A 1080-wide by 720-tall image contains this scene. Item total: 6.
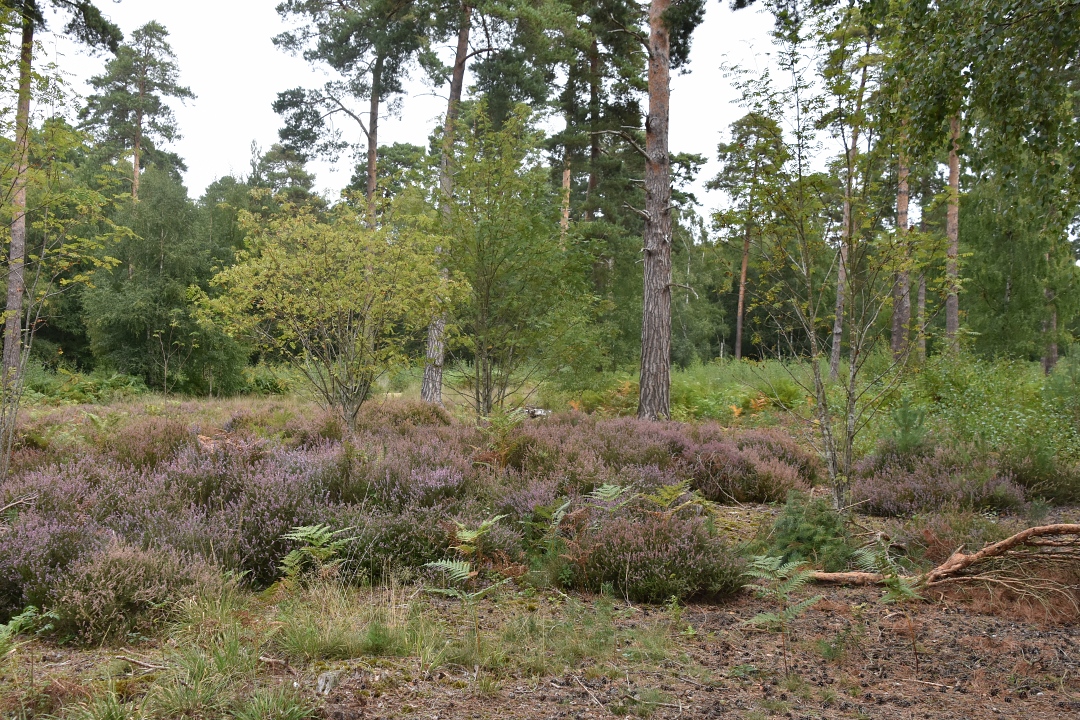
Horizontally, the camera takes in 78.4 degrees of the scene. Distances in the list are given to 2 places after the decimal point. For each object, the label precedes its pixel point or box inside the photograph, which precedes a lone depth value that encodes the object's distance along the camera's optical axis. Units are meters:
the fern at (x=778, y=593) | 3.21
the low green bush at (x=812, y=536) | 4.66
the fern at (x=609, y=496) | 4.28
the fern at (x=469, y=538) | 3.64
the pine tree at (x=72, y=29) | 14.08
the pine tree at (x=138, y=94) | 28.86
